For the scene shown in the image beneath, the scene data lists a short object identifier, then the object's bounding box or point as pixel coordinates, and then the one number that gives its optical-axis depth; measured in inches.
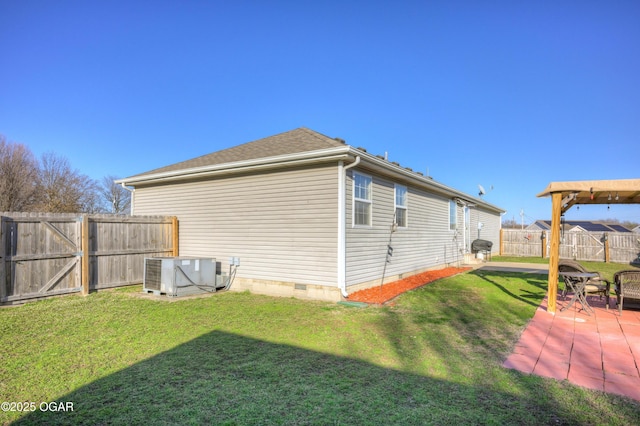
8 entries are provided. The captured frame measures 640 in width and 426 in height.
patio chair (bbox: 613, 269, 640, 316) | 232.3
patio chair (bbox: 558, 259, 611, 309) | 254.1
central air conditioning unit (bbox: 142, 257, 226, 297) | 301.9
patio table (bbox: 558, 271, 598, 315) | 239.3
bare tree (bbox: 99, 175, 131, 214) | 1325.0
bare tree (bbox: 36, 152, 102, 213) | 886.4
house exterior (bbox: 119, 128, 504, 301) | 282.8
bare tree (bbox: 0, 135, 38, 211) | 844.0
